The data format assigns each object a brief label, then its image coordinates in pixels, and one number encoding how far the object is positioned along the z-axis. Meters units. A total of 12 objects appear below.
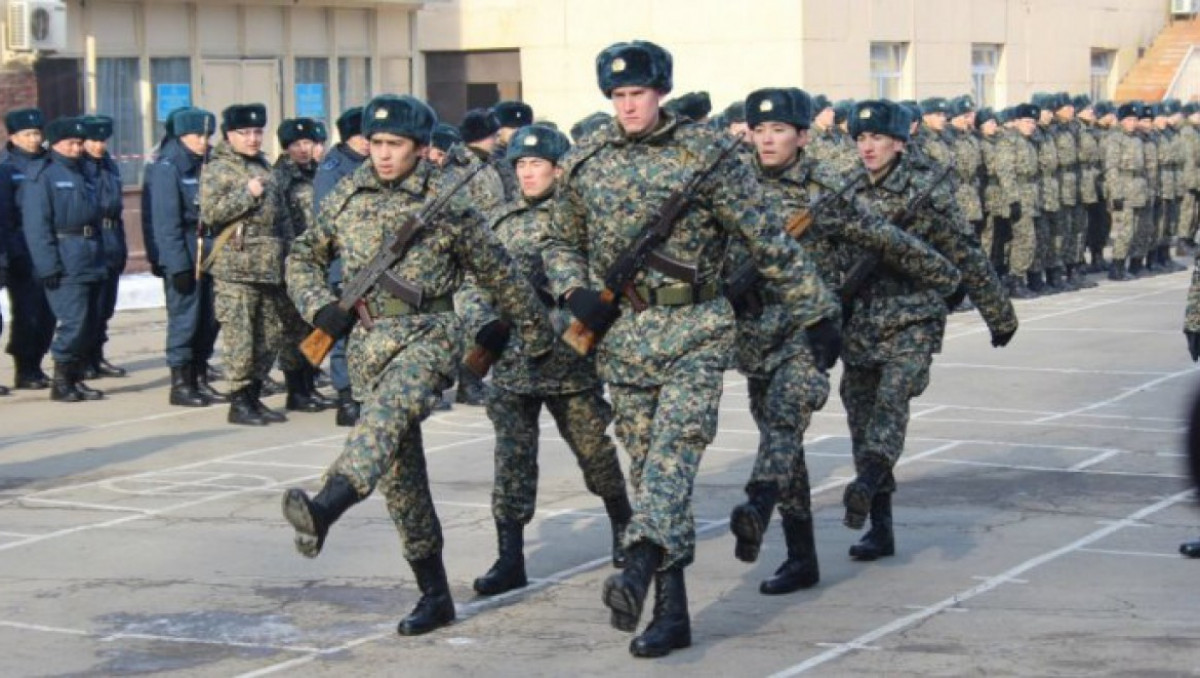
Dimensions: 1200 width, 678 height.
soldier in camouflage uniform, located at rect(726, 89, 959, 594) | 8.96
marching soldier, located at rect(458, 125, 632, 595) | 9.30
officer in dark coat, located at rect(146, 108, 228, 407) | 15.58
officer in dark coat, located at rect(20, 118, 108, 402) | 15.90
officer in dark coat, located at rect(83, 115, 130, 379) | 16.36
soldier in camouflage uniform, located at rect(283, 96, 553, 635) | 8.38
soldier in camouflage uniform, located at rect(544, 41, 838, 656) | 8.07
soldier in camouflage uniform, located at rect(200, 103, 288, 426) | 14.75
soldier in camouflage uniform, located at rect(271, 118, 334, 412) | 15.23
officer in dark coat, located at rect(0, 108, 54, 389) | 16.30
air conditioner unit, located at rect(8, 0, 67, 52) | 22.66
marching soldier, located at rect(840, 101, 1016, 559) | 9.83
